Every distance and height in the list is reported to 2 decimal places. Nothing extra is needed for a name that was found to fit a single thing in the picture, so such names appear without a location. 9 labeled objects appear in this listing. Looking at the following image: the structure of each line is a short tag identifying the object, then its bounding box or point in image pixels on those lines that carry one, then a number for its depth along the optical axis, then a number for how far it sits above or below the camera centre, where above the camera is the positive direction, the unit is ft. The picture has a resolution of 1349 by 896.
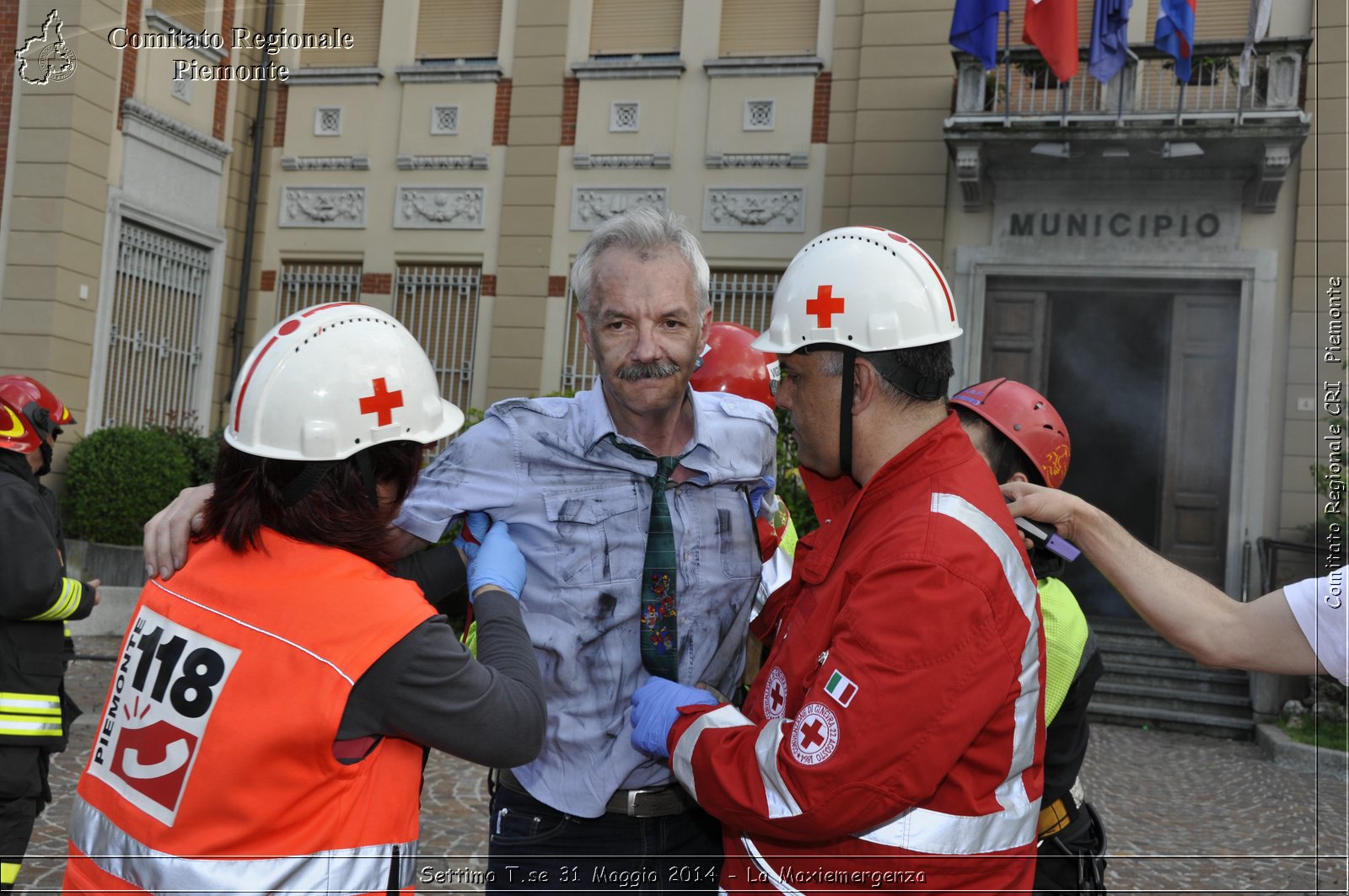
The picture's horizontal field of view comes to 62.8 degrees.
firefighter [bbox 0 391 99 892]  11.94 -2.38
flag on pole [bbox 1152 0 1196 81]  36.04 +15.83
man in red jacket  5.60 -0.82
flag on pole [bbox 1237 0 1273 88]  35.96 +16.08
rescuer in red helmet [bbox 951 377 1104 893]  9.26 -1.19
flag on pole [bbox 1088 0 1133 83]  36.55 +15.53
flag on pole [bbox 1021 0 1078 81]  36.52 +15.81
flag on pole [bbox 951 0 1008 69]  37.17 +15.98
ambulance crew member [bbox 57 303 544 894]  5.52 -1.19
